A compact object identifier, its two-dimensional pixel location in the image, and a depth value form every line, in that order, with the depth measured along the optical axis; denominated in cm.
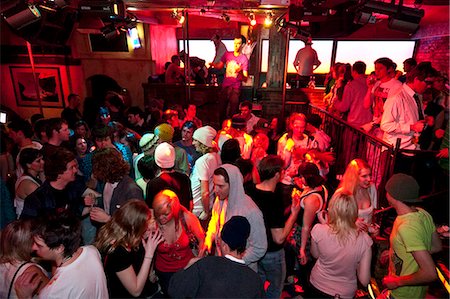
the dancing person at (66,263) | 181
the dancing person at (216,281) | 169
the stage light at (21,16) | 389
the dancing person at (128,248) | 212
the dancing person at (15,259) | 196
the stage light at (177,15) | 679
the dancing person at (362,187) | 316
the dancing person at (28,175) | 312
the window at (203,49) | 1157
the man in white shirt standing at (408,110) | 390
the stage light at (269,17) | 688
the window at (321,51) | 1048
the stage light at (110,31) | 570
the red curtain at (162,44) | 1027
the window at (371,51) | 1020
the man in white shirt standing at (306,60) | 591
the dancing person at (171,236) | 247
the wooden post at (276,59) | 851
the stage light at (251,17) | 659
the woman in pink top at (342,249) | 242
